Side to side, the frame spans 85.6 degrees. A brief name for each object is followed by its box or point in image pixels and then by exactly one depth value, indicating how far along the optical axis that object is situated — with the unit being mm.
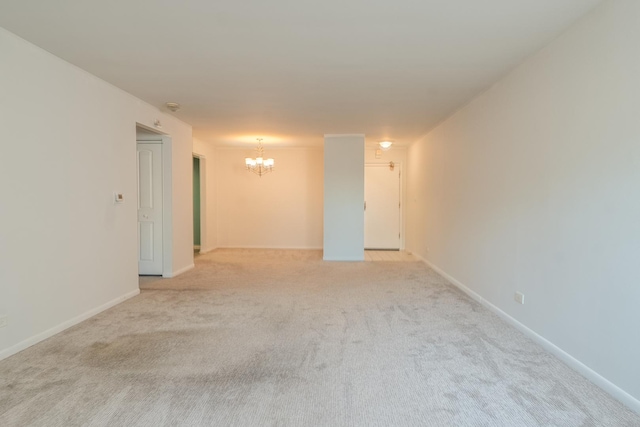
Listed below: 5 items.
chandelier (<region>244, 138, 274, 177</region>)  7277
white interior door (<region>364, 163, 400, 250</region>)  8164
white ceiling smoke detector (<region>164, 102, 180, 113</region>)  4409
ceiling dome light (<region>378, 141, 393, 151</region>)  7090
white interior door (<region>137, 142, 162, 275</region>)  5117
